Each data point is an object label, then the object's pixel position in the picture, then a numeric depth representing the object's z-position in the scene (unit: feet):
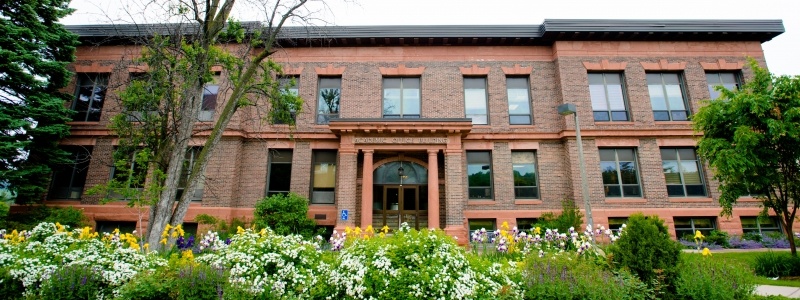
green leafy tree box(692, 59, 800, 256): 30.27
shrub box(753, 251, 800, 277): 28.89
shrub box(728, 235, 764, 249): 43.91
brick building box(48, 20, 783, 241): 48.75
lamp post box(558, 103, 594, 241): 35.09
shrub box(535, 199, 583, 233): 45.70
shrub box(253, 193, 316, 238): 43.75
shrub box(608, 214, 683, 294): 18.54
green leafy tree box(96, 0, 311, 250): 27.94
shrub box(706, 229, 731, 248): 45.57
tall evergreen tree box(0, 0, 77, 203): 41.45
